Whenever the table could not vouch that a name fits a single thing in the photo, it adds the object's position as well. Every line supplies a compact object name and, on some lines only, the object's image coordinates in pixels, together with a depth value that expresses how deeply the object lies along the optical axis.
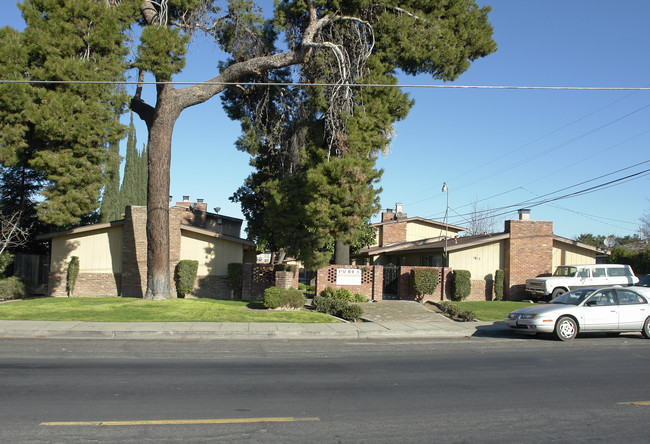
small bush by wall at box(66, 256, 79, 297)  24.83
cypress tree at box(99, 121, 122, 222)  41.00
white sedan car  14.13
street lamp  29.79
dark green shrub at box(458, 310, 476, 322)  18.44
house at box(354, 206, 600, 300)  27.64
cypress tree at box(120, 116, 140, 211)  44.44
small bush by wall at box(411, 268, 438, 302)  25.00
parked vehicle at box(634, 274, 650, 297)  15.73
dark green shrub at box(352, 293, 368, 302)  22.17
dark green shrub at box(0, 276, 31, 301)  22.03
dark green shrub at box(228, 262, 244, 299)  25.47
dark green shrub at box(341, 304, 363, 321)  17.75
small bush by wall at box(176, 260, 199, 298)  24.77
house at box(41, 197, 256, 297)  25.41
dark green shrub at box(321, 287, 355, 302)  22.00
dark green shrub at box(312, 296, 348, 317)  18.56
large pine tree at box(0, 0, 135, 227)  19.33
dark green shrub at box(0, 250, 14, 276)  24.11
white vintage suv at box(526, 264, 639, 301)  25.34
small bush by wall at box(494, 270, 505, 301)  27.30
